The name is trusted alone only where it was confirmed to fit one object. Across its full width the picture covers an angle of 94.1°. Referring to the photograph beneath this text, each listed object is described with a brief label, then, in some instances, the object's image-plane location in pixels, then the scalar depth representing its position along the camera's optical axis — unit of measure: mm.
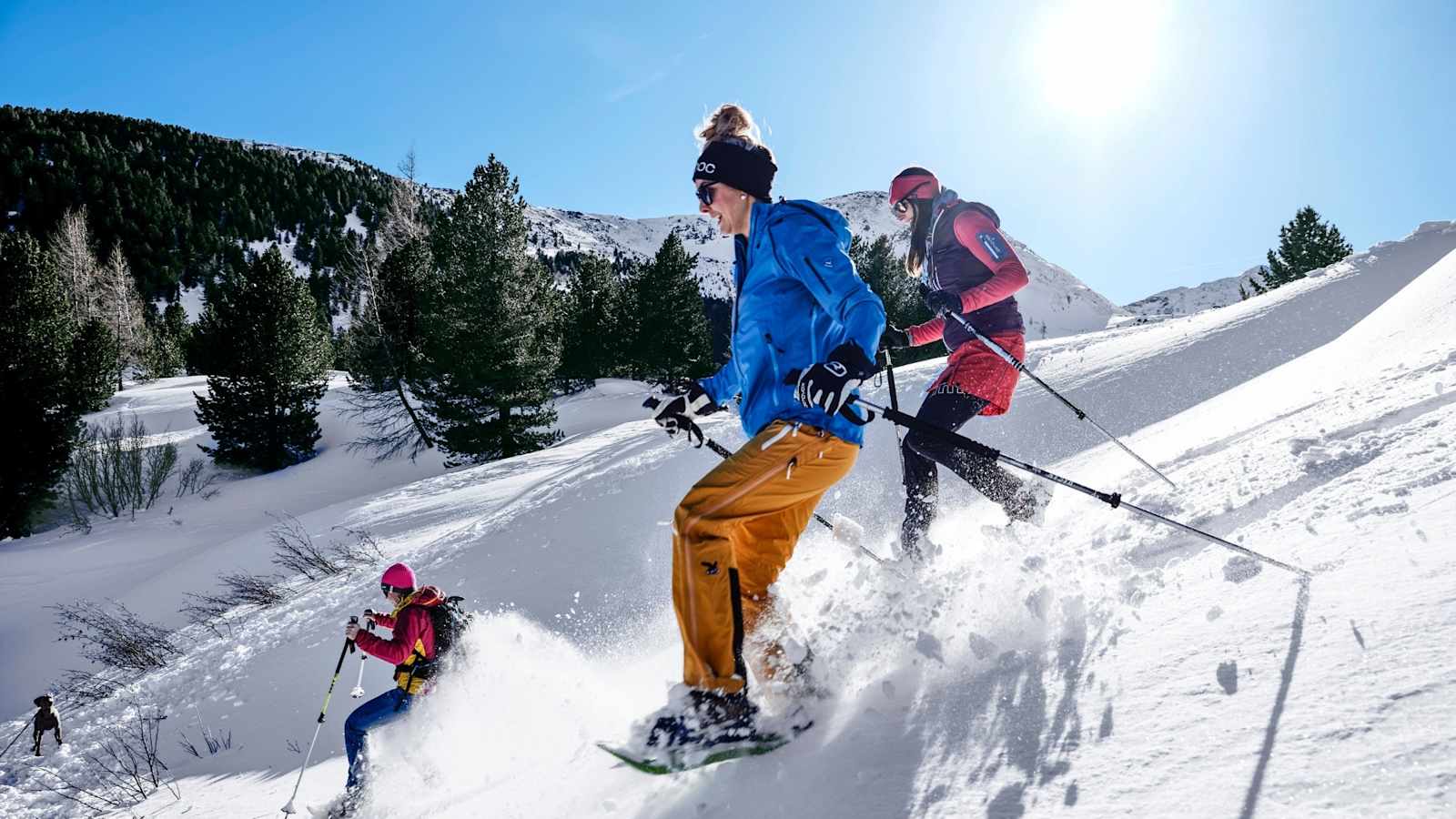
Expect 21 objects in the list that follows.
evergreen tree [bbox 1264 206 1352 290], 35594
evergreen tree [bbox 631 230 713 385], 35125
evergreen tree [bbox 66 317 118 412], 23703
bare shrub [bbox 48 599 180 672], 8656
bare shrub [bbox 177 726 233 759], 6172
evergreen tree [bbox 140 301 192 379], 42250
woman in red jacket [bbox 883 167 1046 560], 3893
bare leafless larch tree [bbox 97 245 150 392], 39000
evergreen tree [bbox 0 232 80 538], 21984
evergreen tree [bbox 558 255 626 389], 36738
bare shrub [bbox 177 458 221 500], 25375
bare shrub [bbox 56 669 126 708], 8379
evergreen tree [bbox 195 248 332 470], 27031
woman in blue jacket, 2307
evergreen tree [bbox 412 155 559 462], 21875
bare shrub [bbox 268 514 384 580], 9385
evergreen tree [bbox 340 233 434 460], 26359
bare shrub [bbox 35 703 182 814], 5777
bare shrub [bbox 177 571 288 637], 9078
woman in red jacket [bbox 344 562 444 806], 4230
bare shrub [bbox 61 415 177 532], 23000
